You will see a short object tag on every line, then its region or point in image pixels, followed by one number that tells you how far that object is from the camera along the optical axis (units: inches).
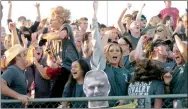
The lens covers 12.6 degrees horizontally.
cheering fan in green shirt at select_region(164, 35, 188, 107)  357.5
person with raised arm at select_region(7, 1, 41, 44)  501.0
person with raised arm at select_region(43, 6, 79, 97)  395.9
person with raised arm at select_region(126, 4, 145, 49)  451.6
